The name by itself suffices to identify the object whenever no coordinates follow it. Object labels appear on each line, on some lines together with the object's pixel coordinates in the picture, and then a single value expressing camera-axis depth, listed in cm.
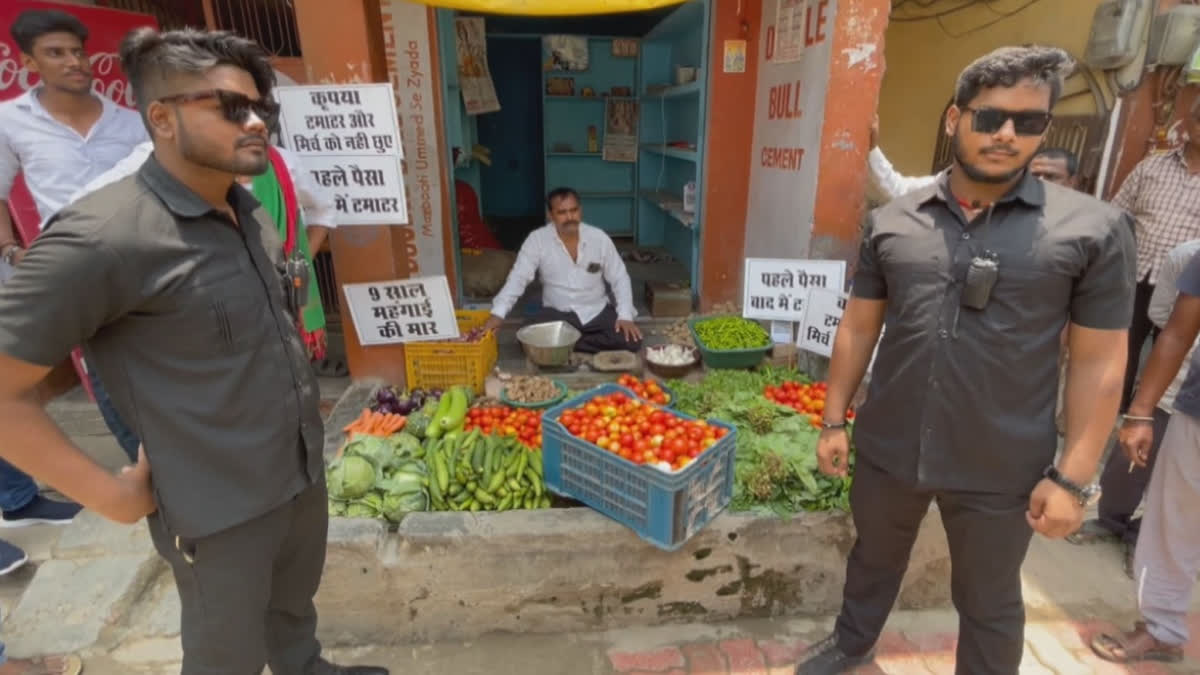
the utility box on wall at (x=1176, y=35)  426
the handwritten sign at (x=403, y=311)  403
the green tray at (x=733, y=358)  447
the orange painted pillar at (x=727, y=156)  532
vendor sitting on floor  498
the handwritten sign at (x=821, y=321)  397
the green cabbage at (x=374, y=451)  323
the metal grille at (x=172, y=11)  532
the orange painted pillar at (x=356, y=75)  361
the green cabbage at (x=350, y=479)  304
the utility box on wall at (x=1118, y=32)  442
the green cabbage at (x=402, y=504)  302
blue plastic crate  269
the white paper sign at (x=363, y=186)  364
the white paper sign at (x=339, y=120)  355
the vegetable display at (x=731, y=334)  455
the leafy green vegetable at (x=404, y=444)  338
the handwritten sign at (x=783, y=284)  417
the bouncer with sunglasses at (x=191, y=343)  147
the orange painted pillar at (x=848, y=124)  385
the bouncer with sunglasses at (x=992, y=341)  187
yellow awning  366
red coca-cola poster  394
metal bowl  463
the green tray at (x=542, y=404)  396
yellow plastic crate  417
